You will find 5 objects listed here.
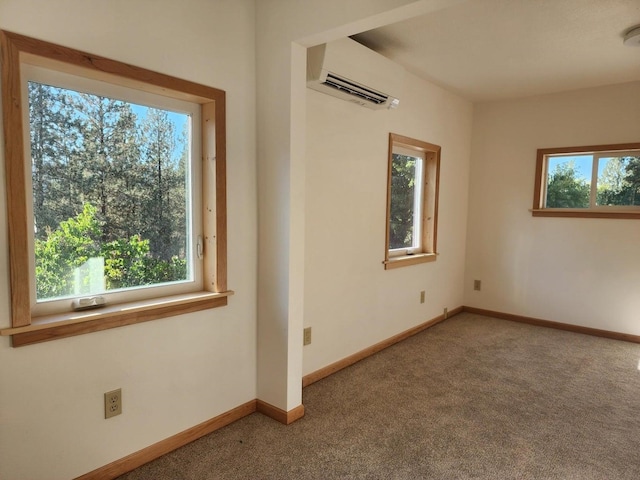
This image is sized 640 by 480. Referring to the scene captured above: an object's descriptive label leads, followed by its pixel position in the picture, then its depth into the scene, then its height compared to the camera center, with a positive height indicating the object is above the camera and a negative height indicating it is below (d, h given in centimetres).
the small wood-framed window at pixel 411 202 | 365 +13
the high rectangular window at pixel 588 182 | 388 +36
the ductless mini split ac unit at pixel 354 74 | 247 +95
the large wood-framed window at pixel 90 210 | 147 +6
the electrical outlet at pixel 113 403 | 178 -87
